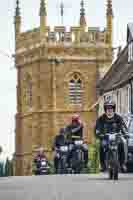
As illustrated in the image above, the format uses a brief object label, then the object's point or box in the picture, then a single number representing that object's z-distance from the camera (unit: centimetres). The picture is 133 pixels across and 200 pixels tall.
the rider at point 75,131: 3331
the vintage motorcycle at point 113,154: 2491
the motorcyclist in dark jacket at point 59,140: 3738
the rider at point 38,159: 4415
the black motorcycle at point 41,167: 4344
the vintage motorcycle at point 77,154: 3347
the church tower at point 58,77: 9994
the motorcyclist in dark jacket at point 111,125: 2514
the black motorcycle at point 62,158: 3703
